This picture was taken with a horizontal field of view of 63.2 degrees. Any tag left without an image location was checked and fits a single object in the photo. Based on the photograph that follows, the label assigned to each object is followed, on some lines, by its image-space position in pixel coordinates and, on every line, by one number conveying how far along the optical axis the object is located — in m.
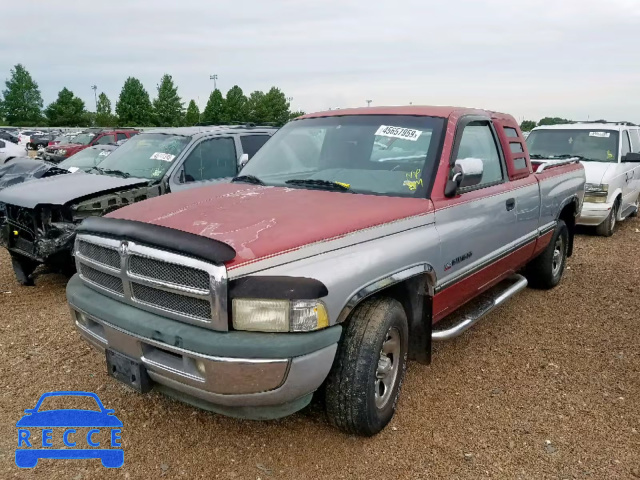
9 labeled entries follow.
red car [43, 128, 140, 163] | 18.66
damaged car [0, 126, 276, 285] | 5.17
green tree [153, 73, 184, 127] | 71.25
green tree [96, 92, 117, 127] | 70.12
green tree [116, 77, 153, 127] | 71.62
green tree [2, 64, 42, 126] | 77.94
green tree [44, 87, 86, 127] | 70.50
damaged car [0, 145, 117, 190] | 7.80
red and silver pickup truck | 2.43
